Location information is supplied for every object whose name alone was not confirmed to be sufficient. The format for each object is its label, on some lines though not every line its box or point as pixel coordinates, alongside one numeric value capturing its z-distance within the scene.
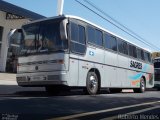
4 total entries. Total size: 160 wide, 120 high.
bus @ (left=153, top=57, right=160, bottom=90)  14.45
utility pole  11.71
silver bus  5.91
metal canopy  14.40
